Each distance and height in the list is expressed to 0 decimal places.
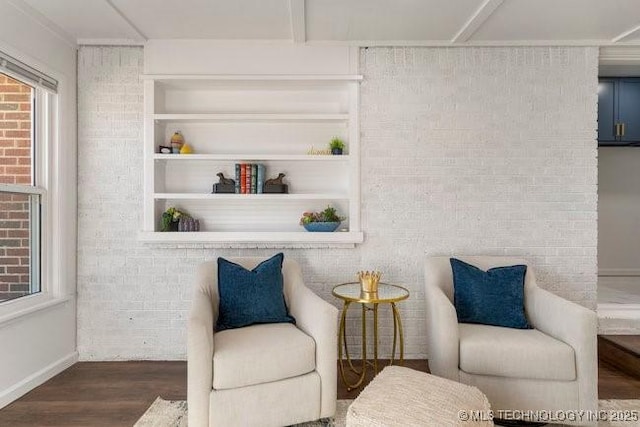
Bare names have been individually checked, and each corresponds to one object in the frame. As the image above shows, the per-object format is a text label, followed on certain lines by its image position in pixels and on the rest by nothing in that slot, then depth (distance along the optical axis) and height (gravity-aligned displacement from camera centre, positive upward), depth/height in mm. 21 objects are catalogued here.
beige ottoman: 1527 -779
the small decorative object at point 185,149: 3068 +501
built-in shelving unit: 3146 +560
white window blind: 2341 +894
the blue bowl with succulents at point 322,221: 3021 -59
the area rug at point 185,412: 2148 -1139
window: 2451 +264
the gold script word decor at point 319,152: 3090 +488
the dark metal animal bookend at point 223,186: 3050 +212
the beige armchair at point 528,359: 2049 -776
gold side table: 2412 -519
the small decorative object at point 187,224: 3033 -85
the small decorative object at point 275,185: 3062 +217
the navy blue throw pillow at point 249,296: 2363 -507
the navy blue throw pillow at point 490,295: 2449 -522
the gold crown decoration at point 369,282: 2482 -439
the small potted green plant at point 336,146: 3088 +526
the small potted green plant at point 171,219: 3027 -42
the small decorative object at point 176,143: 3083 +553
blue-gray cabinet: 3982 +1051
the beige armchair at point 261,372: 1914 -799
